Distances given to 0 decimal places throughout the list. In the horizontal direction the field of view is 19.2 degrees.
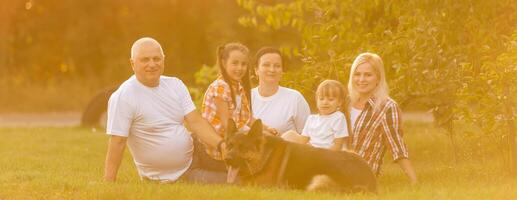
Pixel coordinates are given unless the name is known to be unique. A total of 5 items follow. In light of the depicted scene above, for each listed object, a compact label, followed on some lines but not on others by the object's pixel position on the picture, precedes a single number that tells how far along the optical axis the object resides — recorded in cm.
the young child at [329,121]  1423
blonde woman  1459
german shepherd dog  1300
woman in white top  1513
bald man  1342
